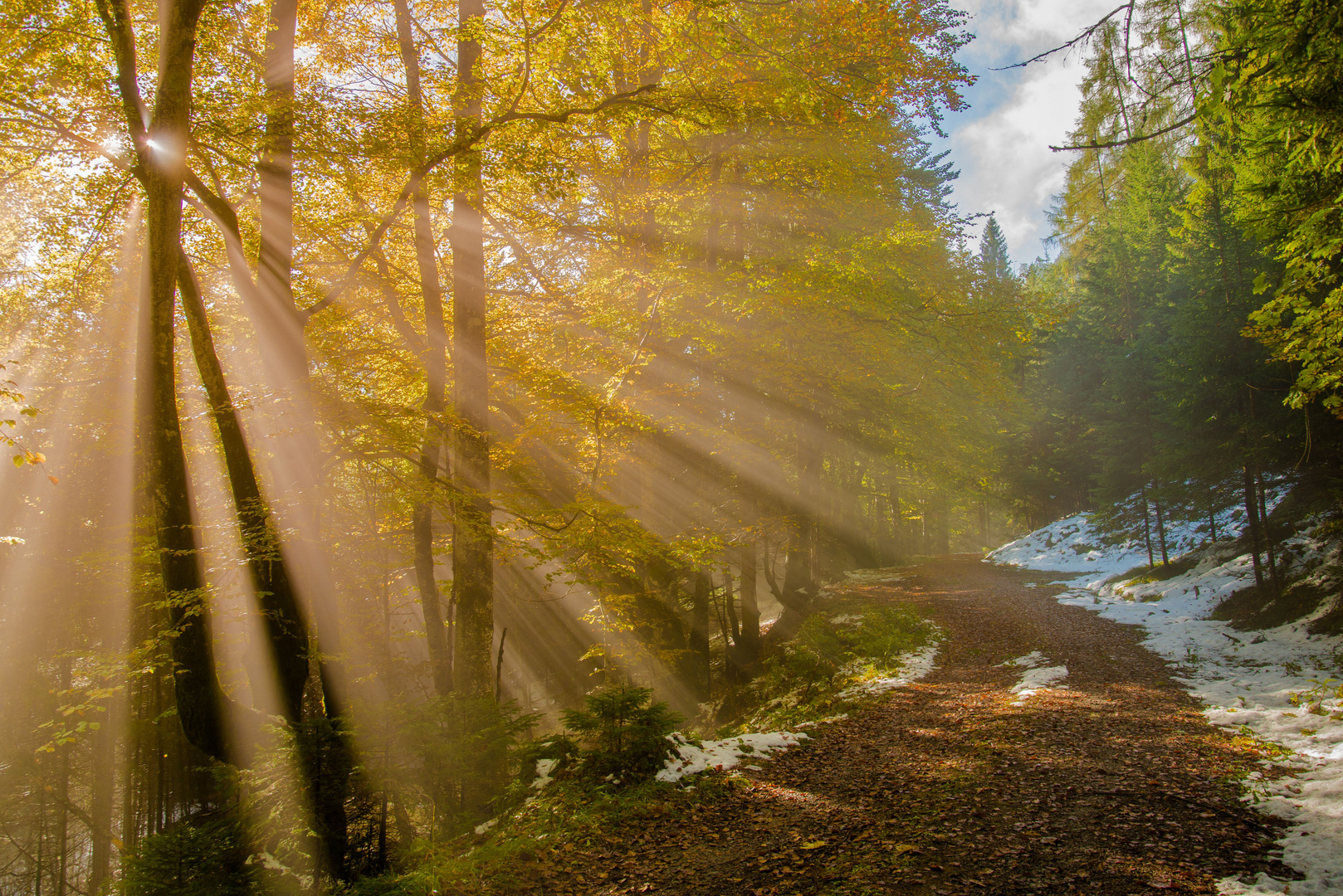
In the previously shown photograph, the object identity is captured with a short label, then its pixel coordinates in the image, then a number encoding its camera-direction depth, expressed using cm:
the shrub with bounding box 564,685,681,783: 582
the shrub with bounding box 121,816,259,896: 407
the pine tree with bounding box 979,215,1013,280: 4716
